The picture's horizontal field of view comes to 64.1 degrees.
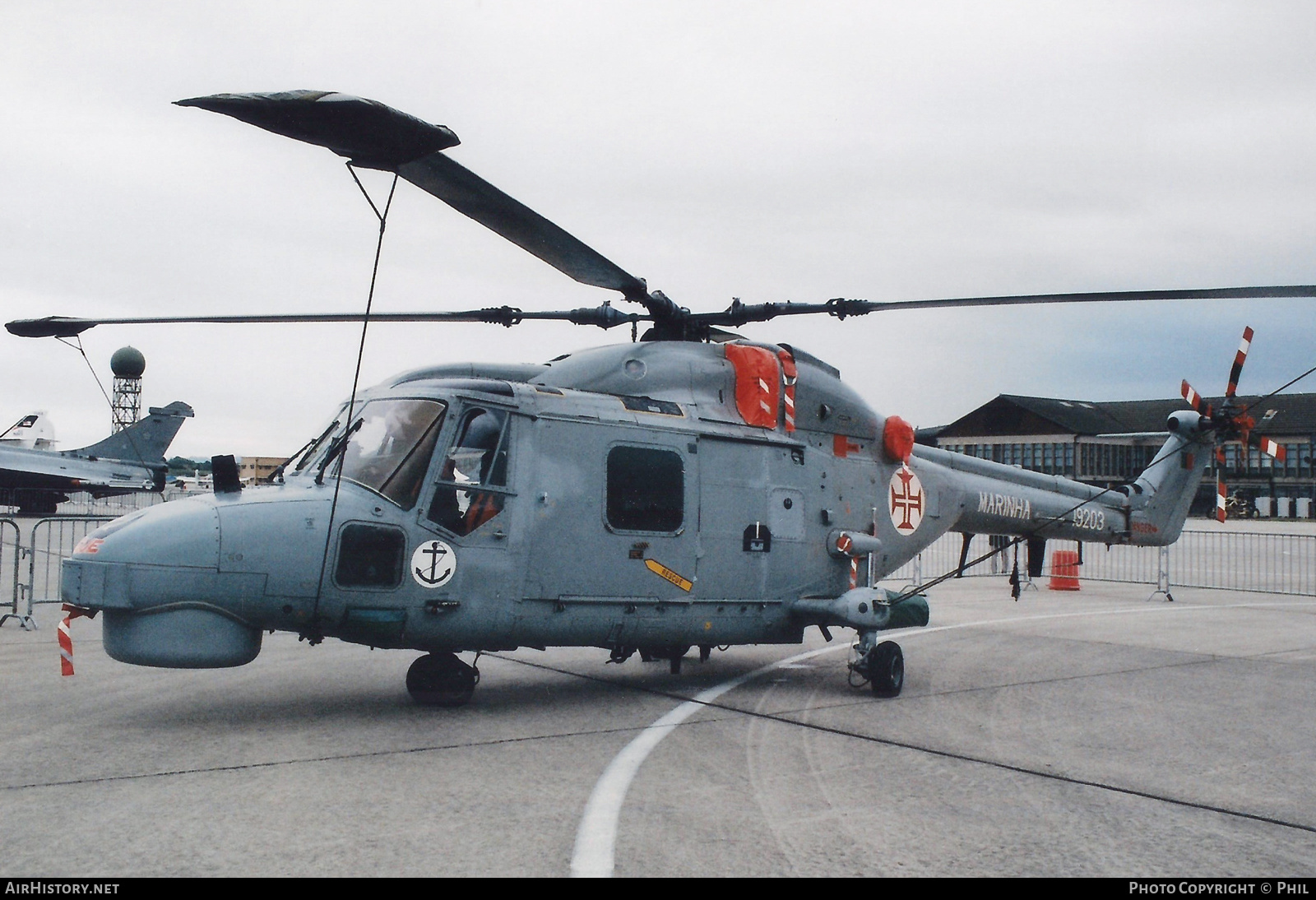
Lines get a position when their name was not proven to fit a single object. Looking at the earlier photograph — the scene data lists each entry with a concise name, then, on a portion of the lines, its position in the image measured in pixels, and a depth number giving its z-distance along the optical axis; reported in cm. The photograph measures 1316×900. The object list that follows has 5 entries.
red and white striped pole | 693
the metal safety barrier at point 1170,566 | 2180
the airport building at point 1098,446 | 7012
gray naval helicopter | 661
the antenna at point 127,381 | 6084
